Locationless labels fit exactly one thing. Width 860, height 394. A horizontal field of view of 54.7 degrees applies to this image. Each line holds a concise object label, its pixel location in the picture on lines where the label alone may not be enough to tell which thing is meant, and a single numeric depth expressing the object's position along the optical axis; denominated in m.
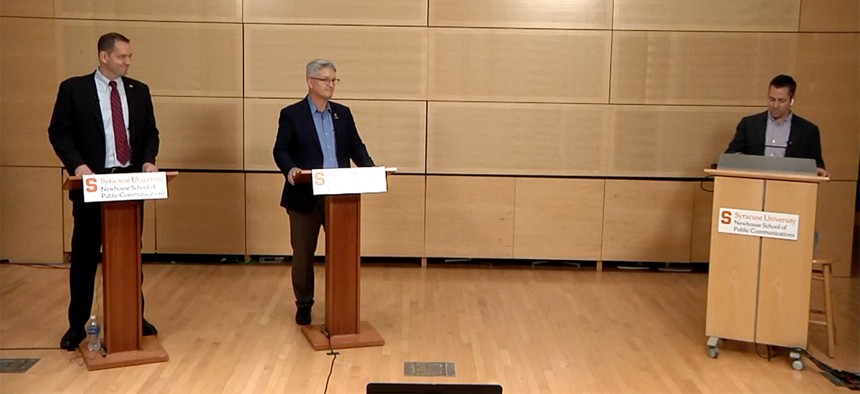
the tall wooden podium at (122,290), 4.30
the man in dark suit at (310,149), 4.81
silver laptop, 4.46
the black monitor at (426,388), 2.11
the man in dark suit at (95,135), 4.42
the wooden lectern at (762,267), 4.41
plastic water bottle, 4.45
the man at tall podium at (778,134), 5.08
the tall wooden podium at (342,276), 4.66
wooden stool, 4.57
